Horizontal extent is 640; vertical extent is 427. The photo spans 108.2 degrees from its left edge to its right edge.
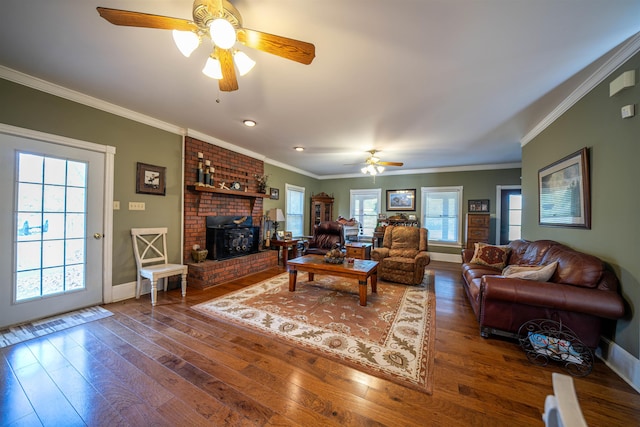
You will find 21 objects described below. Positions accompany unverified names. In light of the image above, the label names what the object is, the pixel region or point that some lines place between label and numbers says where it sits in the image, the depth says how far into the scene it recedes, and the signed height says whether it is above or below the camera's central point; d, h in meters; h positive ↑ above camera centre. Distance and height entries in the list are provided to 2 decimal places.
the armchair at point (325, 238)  5.37 -0.53
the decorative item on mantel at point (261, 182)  5.22 +0.73
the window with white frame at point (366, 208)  7.13 +0.24
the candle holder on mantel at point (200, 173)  3.93 +0.69
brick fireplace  3.82 +0.19
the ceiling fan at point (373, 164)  4.59 +1.07
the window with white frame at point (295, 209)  6.55 +0.17
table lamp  5.58 -0.02
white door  2.33 -0.18
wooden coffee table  3.03 -0.76
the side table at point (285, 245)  5.35 -0.72
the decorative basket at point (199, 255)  3.85 -0.69
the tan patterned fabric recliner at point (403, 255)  3.96 -0.72
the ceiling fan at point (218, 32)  1.30 +1.09
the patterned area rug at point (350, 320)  1.92 -1.19
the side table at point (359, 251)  4.79 -0.74
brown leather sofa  1.85 -0.68
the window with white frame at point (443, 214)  6.14 +0.08
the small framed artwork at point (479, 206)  5.80 +0.28
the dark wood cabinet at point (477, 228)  5.44 -0.26
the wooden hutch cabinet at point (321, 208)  7.43 +0.23
